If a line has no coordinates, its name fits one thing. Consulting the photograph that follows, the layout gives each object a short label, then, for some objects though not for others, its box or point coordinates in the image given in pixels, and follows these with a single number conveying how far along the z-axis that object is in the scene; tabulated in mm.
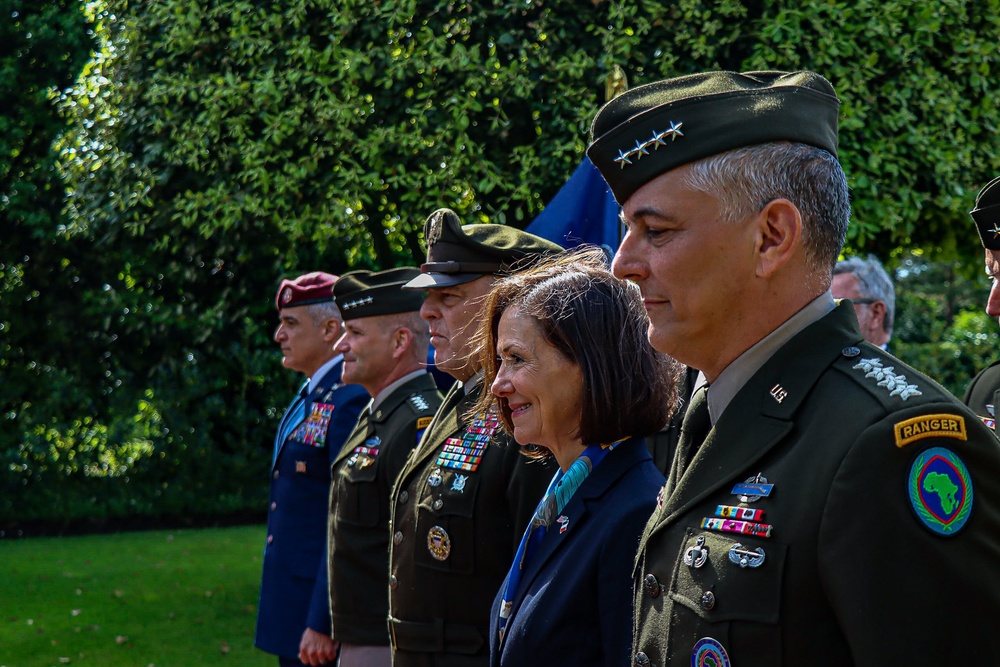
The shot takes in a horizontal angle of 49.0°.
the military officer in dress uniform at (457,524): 3123
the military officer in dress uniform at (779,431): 1467
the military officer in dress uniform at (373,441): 4051
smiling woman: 2346
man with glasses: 5652
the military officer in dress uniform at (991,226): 3162
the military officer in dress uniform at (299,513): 5090
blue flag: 4934
